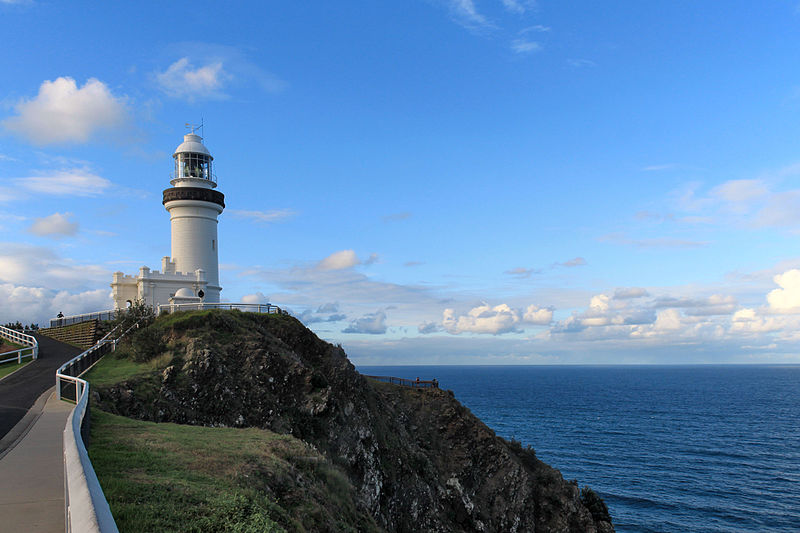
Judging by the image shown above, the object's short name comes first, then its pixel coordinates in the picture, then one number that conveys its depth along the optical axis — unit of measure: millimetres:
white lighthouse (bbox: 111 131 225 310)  49375
